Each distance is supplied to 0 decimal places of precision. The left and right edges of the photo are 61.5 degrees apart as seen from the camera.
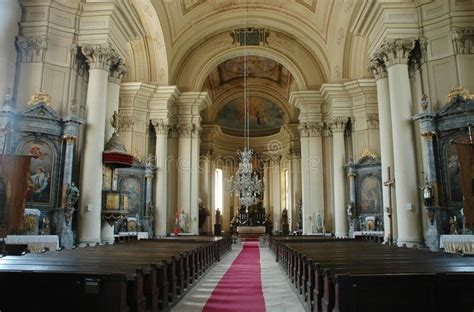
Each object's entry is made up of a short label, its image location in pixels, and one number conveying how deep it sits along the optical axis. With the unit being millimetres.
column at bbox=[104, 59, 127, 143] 10617
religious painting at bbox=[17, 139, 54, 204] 8867
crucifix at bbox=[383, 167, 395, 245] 9969
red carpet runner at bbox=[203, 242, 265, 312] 4793
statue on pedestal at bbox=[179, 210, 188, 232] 16781
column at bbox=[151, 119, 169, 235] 15695
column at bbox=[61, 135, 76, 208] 9133
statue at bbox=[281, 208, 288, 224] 24634
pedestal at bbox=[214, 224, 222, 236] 22388
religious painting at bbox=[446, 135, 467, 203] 8984
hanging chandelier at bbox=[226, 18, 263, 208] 19102
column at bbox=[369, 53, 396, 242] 10461
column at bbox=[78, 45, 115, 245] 9250
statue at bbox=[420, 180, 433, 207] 8953
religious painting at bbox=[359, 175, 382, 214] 14258
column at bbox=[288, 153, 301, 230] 22891
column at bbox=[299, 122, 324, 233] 17116
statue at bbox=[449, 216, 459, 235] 8688
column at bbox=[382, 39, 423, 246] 9266
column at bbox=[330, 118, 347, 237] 15578
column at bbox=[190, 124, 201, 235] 17359
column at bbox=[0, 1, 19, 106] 9406
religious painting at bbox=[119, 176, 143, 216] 14906
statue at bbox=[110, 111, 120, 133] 10688
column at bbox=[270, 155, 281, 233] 26517
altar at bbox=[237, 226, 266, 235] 21719
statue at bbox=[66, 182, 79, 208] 8914
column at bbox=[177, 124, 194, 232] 17219
